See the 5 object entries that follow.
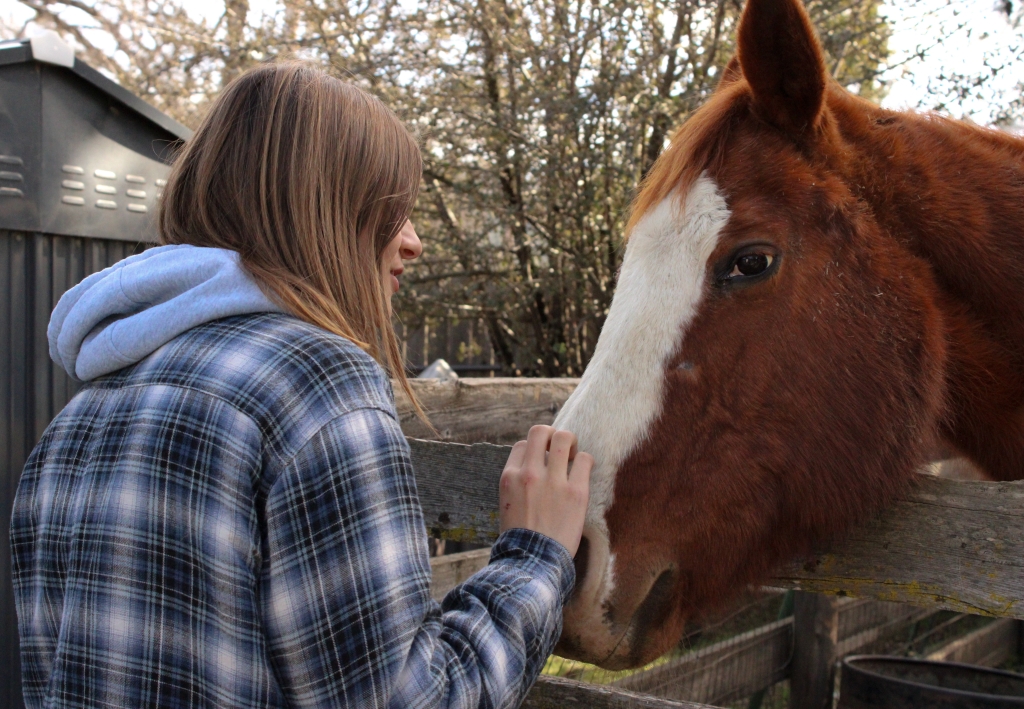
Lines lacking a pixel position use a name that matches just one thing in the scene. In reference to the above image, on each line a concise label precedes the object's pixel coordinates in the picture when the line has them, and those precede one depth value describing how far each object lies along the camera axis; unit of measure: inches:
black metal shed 106.9
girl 39.1
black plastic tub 101.3
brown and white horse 60.6
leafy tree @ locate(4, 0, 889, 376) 222.1
